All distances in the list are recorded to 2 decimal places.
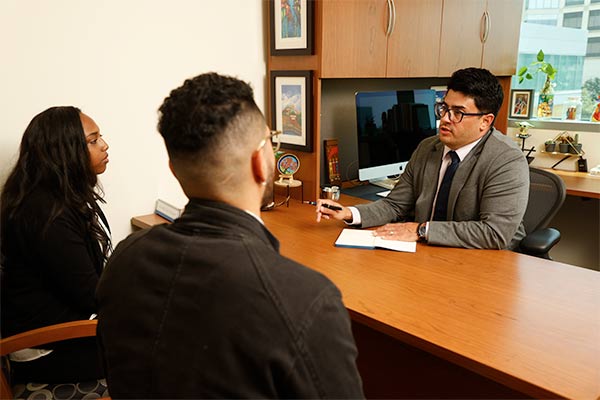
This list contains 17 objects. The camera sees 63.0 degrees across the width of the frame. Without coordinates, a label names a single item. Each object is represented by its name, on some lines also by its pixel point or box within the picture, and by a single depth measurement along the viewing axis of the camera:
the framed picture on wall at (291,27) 2.27
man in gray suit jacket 1.90
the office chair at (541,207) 2.09
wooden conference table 1.14
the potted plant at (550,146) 3.51
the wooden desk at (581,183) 2.87
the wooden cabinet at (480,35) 2.91
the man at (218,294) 0.73
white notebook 1.86
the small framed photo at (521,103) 3.67
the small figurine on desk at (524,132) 3.61
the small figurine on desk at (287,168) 2.48
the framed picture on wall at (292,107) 2.38
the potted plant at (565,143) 3.46
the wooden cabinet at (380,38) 2.29
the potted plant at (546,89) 3.56
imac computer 2.60
